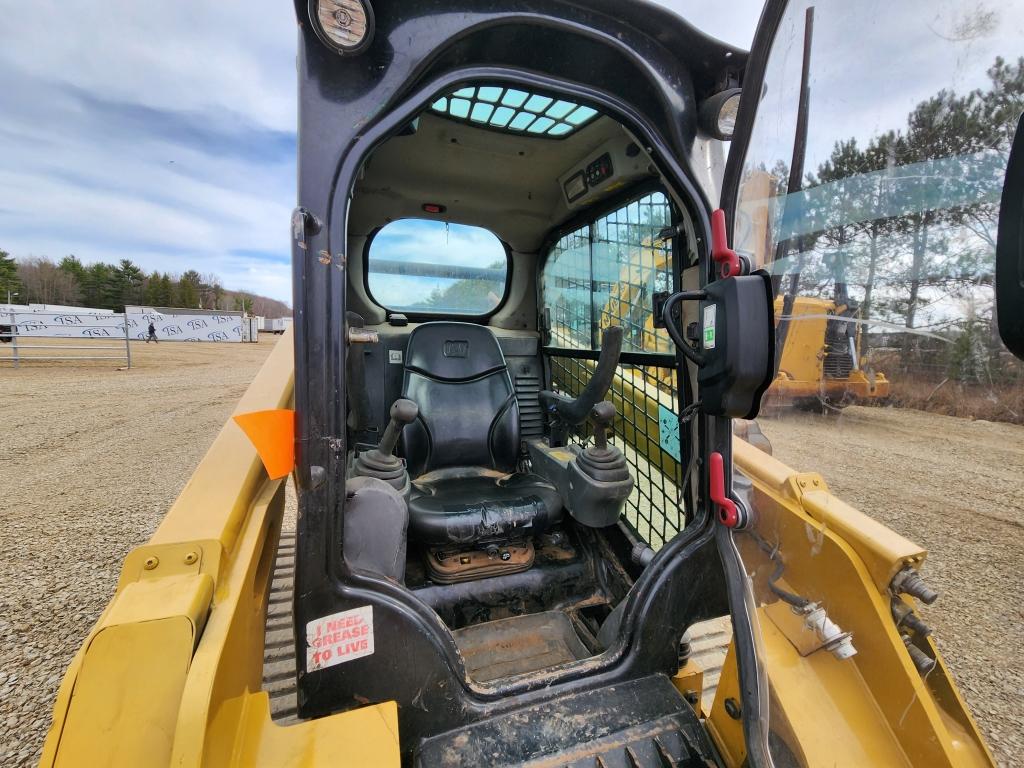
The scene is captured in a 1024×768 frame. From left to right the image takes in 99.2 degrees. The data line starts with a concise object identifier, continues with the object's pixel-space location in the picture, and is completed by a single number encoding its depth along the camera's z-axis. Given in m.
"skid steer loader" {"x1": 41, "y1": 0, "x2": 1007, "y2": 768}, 0.79
